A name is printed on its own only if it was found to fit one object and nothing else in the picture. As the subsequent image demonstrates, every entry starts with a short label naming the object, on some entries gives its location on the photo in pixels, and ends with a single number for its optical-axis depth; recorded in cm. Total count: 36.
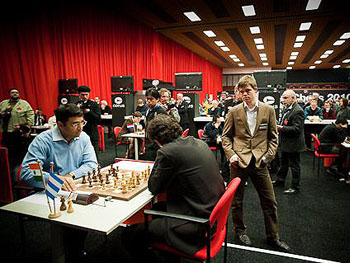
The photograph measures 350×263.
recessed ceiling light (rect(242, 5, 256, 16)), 702
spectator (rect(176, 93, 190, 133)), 644
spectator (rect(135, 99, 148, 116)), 686
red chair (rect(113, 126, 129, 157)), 568
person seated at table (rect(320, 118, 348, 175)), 439
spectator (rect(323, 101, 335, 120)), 774
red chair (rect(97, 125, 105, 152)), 664
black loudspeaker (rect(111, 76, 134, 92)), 756
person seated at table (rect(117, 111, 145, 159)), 527
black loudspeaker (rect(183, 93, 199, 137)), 732
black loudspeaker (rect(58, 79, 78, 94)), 671
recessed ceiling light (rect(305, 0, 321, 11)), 657
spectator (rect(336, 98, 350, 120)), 579
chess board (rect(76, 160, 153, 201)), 172
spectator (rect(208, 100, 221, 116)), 718
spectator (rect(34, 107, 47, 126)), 582
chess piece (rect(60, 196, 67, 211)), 150
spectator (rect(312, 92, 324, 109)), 1018
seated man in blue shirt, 182
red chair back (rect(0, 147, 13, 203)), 308
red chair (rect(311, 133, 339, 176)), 433
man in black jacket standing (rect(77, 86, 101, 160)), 465
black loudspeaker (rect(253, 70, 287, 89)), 499
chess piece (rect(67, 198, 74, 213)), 148
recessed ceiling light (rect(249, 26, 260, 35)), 915
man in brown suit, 226
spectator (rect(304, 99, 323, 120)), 695
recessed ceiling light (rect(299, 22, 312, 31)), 869
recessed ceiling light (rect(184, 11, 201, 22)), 766
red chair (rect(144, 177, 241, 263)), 141
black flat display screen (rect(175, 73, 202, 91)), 743
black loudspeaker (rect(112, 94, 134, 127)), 734
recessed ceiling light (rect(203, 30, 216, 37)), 981
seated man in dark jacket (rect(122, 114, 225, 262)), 152
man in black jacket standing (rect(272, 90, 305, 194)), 354
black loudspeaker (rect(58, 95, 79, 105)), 687
